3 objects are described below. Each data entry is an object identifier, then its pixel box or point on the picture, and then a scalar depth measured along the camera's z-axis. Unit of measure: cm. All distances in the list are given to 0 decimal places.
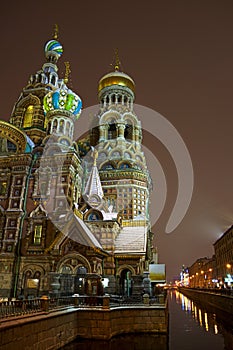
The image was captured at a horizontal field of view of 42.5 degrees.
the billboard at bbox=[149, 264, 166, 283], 3077
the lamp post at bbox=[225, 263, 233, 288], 4287
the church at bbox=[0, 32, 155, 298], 2145
